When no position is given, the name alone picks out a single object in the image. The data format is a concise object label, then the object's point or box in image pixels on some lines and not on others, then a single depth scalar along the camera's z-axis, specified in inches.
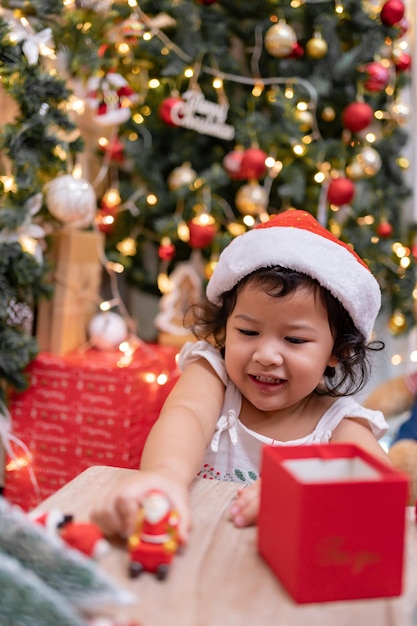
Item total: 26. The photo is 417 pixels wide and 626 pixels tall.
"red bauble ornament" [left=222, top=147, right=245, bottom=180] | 86.4
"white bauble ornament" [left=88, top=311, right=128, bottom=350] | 79.7
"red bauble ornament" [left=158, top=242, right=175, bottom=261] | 88.4
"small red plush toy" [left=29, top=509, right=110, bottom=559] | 22.4
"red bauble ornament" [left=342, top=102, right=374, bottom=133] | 89.5
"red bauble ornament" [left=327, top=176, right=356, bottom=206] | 87.5
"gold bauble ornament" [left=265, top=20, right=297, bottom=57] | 84.5
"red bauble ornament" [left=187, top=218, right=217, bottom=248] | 85.0
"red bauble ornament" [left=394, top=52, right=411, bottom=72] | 96.0
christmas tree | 85.1
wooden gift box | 75.4
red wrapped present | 71.4
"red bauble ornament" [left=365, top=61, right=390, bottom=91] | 89.7
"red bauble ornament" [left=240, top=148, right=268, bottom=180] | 84.0
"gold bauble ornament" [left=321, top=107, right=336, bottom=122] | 93.1
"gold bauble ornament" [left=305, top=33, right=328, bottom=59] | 87.9
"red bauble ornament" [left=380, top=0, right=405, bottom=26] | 88.8
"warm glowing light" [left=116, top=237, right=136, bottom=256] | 91.6
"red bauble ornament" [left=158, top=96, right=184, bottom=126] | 82.7
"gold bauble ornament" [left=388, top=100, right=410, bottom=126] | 97.5
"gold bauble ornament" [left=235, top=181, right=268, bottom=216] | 85.4
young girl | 40.3
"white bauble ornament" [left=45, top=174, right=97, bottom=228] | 66.9
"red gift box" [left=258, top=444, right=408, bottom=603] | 20.8
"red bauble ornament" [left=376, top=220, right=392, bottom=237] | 97.4
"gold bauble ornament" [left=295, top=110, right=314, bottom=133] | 86.7
